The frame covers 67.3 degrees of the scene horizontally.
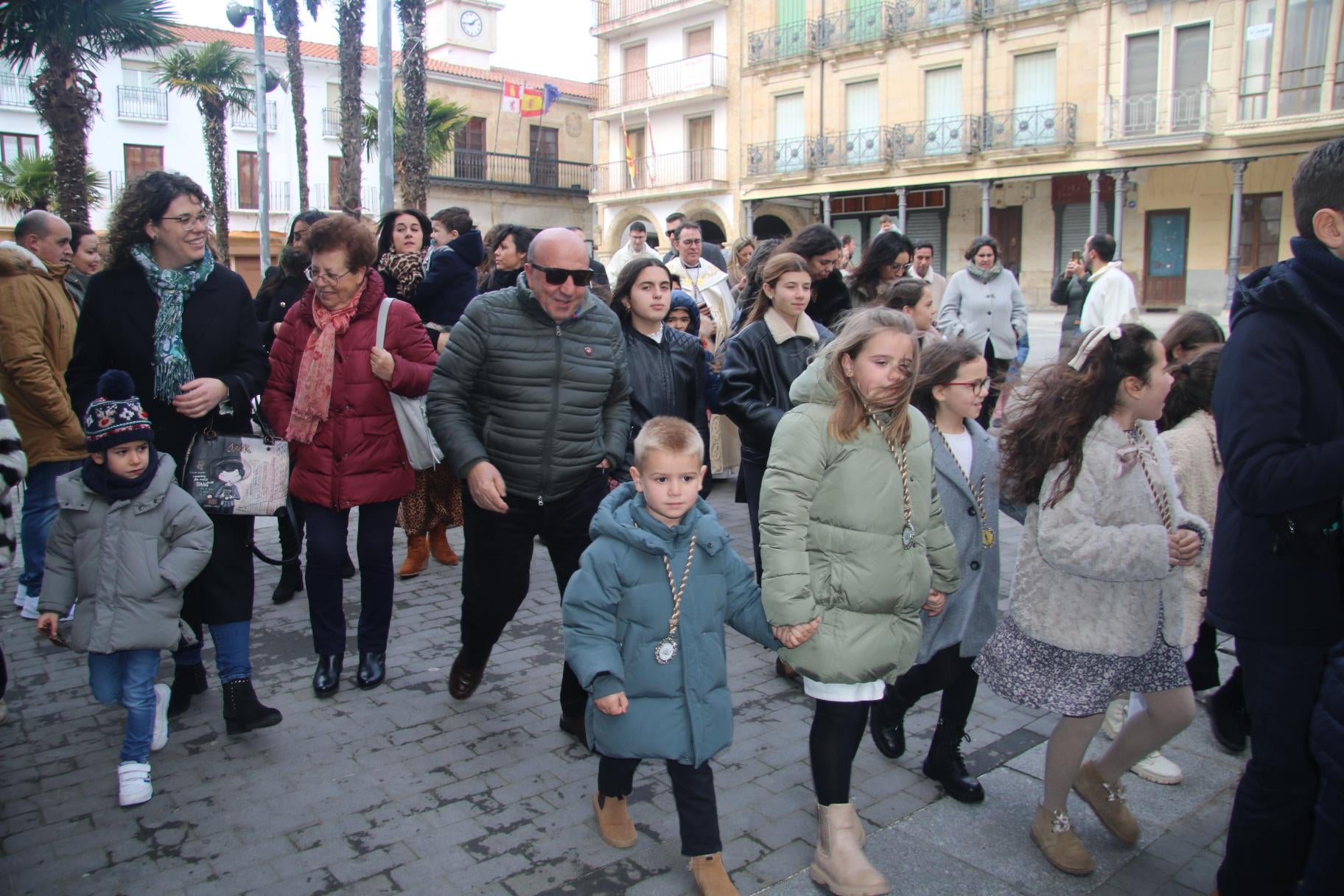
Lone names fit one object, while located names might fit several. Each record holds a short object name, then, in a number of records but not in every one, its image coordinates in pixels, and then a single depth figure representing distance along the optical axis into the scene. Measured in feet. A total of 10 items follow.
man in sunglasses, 12.92
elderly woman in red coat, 14.21
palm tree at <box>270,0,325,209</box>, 91.97
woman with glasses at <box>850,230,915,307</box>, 19.70
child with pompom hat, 11.74
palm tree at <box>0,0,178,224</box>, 42.47
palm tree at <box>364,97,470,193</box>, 92.68
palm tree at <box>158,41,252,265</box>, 98.17
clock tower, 140.67
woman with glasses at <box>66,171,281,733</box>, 13.10
